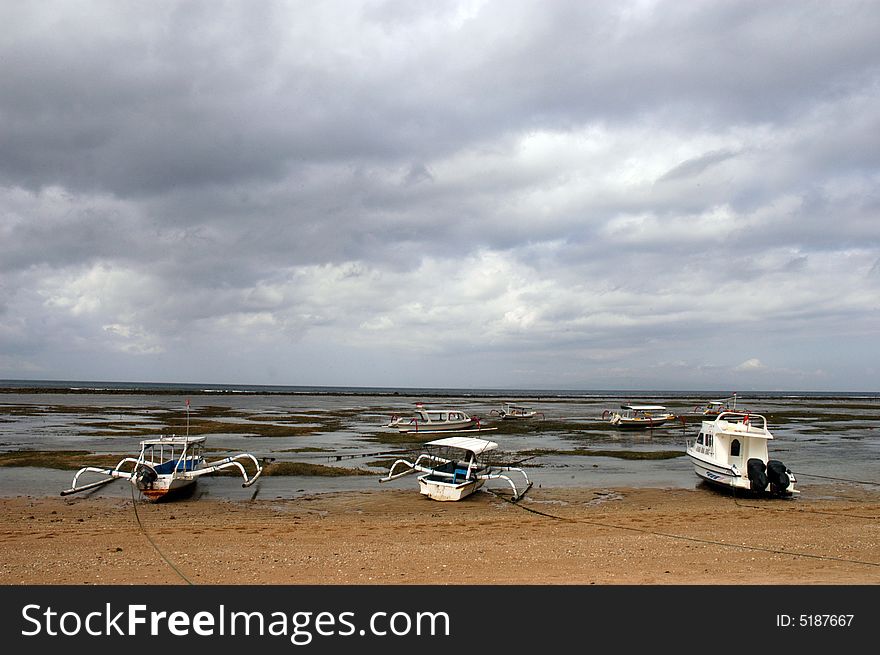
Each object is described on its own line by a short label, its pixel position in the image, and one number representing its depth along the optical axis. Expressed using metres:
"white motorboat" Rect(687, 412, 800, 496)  25.39
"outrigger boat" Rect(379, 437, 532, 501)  24.88
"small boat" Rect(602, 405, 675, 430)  67.69
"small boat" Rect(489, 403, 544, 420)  83.38
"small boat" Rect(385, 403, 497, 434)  60.06
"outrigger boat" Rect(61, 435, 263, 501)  24.09
